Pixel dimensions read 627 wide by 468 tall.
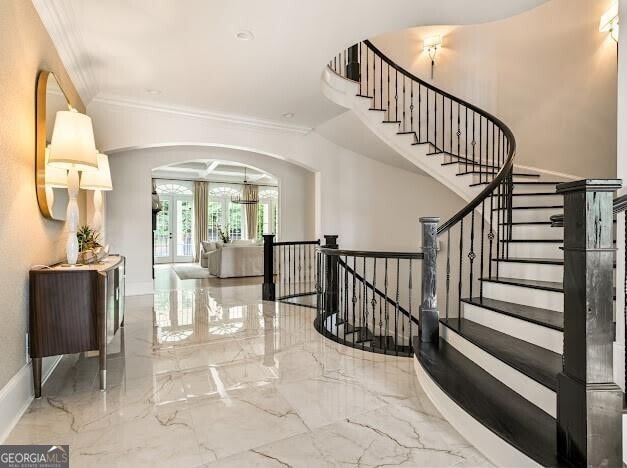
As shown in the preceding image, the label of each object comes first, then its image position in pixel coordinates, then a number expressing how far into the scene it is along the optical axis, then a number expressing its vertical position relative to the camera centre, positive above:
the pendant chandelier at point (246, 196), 12.82 +1.30
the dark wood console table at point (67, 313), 2.26 -0.55
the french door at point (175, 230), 11.91 +0.02
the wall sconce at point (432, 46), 5.94 +3.19
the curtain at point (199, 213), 12.27 +0.63
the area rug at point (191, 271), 8.42 -1.11
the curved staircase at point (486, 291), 1.72 -0.53
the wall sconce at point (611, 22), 4.40 +2.71
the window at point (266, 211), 13.30 +0.77
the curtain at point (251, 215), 13.02 +0.59
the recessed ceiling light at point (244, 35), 3.21 +1.84
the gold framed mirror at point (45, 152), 2.48 +0.57
